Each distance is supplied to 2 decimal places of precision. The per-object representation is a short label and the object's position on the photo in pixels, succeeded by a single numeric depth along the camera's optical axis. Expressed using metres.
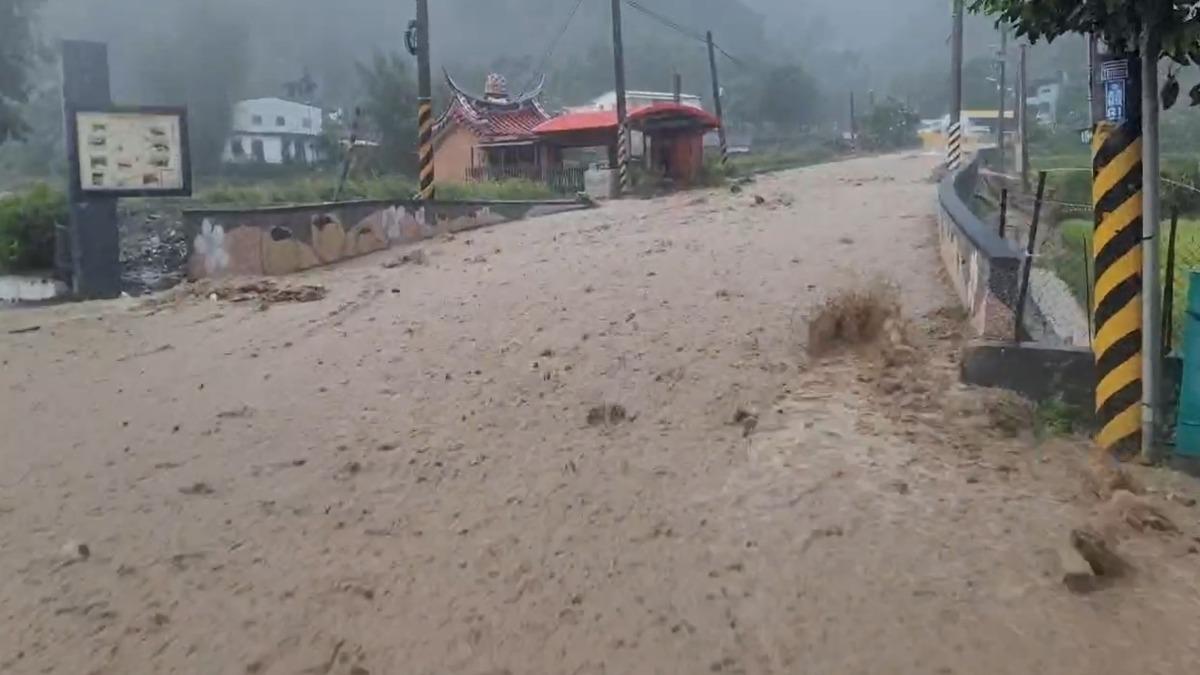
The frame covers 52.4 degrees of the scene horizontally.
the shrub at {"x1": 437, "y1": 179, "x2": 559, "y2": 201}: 26.70
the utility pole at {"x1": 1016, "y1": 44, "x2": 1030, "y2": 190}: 29.94
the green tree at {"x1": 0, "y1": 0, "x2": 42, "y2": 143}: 33.06
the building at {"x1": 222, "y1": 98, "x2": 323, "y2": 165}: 52.75
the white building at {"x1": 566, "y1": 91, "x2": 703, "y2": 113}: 47.06
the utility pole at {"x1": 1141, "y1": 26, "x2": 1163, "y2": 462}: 5.85
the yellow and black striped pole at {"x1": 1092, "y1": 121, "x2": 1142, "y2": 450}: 6.11
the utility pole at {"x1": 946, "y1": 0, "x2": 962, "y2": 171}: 30.25
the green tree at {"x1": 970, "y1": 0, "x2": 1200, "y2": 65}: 5.39
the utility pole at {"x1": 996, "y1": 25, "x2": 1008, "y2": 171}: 39.84
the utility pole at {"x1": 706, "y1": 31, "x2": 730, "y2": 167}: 41.01
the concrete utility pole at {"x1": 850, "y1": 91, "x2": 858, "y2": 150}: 67.12
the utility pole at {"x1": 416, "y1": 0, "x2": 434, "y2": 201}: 21.20
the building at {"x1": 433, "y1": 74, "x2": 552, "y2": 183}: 35.12
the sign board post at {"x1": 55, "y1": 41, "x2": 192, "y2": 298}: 14.18
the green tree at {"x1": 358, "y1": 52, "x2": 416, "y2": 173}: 40.31
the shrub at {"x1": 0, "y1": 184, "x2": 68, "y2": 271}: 14.84
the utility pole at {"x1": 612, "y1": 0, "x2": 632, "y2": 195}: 28.22
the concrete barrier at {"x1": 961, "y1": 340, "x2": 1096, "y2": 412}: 6.58
